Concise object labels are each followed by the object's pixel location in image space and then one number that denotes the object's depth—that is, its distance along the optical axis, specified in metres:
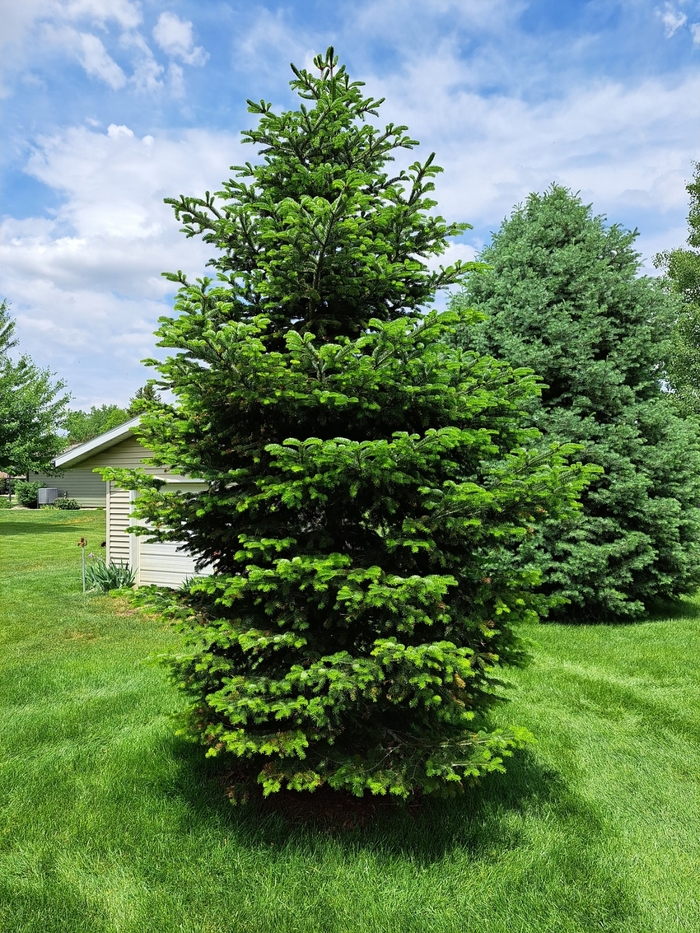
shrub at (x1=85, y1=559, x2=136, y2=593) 10.64
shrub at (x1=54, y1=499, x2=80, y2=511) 32.53
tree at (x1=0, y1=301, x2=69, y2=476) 22.66
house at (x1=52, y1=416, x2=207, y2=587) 10.92
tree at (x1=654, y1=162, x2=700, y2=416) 18.81
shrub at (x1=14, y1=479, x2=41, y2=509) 33.88
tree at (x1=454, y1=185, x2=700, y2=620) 7.78
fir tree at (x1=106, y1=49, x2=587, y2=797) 2.92
